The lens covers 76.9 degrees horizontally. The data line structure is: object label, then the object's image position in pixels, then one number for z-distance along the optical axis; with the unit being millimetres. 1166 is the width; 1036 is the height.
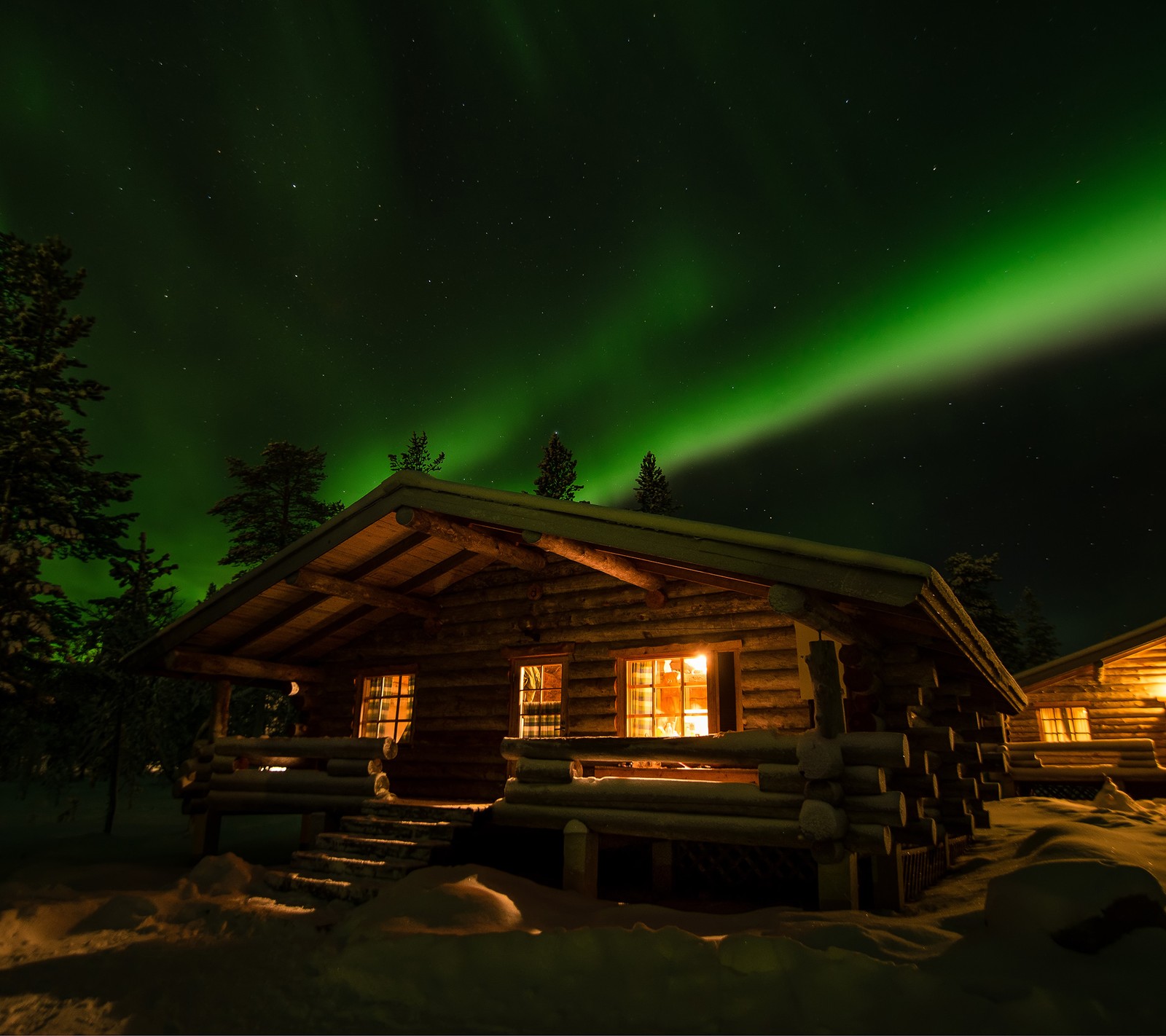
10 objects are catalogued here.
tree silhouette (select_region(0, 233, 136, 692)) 14312
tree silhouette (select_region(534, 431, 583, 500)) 36125
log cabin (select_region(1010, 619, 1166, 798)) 19562
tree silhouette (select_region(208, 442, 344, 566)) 25250
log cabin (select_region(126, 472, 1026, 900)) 7379
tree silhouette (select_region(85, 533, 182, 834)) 17688
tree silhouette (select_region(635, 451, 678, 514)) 35656
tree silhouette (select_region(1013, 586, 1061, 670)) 45188
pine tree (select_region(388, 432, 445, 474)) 37312
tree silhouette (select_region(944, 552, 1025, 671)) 33375
